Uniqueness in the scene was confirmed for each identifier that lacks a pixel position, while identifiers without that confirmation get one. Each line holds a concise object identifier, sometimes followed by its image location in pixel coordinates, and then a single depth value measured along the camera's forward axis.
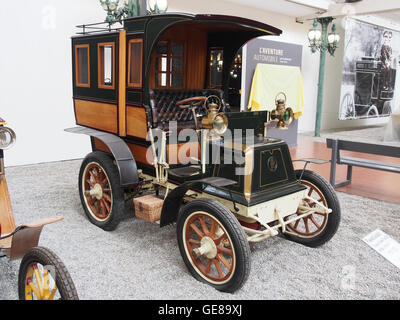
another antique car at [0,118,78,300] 1.76
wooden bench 4.55
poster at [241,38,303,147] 7.17
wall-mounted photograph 10.57
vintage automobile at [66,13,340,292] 2.57
